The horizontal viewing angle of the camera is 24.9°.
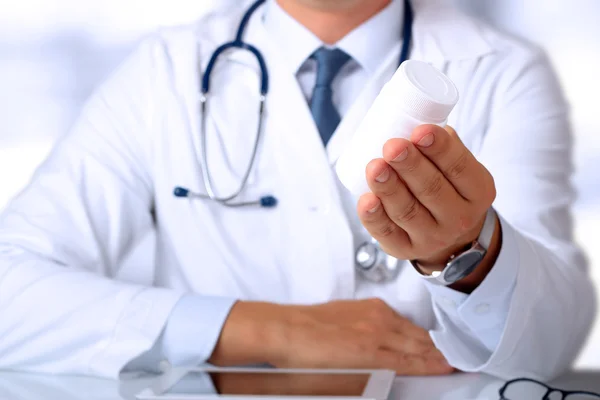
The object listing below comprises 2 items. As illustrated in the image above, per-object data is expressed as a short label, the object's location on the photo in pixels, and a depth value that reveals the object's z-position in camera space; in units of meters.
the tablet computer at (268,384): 1.25
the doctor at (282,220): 1.39
